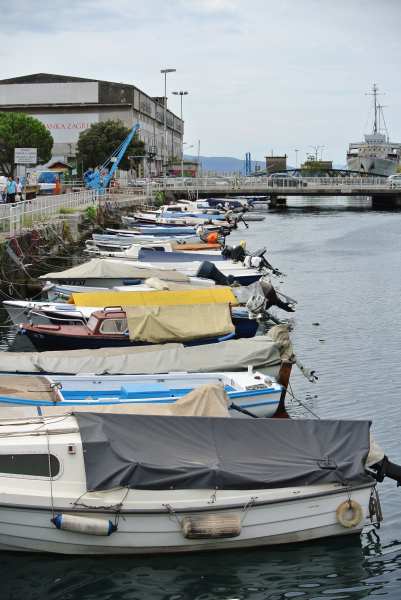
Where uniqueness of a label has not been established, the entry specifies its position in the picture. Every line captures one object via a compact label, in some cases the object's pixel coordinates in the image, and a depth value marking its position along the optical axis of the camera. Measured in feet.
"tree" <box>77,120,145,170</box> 373.20
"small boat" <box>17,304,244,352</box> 85.71
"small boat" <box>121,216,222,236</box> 206.18
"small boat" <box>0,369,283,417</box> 61.05
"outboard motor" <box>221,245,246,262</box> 143.23
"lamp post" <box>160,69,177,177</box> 395.55
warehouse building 447.42
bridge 373.20
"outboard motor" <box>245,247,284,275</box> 134.45
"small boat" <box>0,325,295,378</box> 71.26
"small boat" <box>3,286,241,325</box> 94.38
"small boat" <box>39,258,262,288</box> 117.08
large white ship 582.76
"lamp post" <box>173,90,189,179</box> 479.66
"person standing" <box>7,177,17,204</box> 172.76
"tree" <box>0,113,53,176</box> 339.77
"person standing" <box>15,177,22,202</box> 179.23
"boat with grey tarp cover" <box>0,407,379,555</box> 47.19
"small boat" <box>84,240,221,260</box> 150.51
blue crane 272.51
